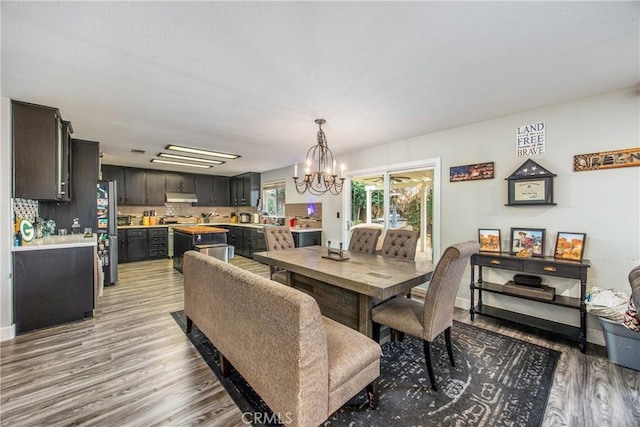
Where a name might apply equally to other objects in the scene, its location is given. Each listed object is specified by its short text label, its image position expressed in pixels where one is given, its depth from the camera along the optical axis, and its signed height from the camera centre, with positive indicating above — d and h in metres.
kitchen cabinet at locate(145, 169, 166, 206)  6.95 +0.70
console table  2.43 -0.85
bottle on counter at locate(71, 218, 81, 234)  4.01 -0.18
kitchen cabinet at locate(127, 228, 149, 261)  6.21 -0.73
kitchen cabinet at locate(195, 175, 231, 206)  7.79 +0.73
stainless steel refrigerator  4.26 -0.26
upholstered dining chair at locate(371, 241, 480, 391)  1.84 -0.77
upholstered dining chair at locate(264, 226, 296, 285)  3.72 -0.38
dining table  2.00 -0.53
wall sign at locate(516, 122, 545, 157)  2.91 +0.82
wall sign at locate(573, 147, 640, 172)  2.42 +0.50
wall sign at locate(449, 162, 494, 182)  3.29 +0.53
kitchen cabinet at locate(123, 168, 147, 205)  6.66 +0.72
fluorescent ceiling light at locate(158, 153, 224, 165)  5.19 +1.17
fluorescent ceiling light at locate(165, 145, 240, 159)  4.55 +1.16
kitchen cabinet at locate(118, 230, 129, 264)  6.11 -0.75
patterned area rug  1.65 -1.29
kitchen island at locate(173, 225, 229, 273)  4.91 -0.49
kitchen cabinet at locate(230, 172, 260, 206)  7.57 +0.73
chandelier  2.85 +0.48
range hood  7.16 +0.46
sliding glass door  4.00 +0.21
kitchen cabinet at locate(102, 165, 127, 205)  6.38 +0.94
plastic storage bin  2.13 -1.11
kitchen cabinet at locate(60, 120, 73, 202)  3.33 +0.76
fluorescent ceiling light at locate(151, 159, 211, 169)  5.75 +1.17
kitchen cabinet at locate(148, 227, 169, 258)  6.50 -0.71
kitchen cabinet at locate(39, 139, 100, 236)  3.96 +0.38
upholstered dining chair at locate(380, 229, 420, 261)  3.10 -0.38
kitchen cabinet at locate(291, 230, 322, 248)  5.43 -0.53
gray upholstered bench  1.25 -0.79
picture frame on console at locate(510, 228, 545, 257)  2.87 -0.34
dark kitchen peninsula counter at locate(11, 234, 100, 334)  2.72 -0.74
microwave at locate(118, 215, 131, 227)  6.55 -0.15
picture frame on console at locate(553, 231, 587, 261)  2.62 -0.35
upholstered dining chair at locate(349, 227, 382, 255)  3.46 -0.37
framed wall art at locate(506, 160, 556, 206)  2.84 +0.30
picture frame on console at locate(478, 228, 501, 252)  3.16 -0.34
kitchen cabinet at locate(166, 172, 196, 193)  7.24 +0.89
